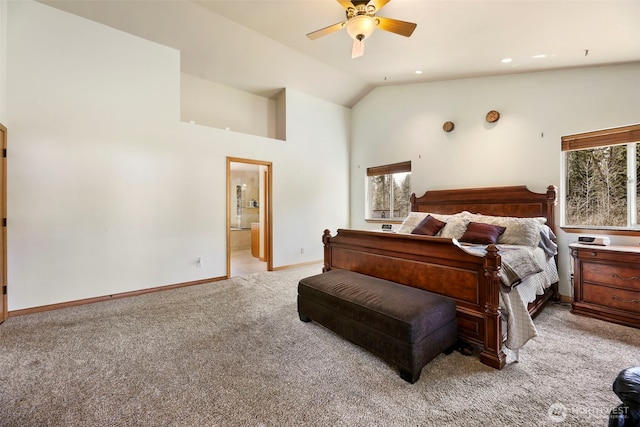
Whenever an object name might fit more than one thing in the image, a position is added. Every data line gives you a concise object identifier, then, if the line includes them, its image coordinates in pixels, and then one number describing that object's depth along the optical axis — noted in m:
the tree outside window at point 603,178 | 3.05
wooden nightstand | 2.57
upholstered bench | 1.80
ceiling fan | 2.45
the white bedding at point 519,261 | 1.99
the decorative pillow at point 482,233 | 3.17
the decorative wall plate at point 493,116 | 3.91
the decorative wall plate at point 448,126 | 4.38
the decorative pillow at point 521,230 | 3.01
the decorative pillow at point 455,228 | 3.46
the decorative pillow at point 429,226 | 3.69
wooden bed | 1.95
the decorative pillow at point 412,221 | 4.07
